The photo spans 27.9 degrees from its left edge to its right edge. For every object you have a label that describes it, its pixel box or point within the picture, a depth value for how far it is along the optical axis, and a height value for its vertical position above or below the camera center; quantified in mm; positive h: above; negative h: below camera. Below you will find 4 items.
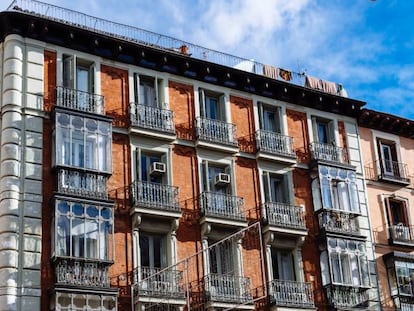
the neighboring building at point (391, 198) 32938 +8642
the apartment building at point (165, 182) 26281 +8321
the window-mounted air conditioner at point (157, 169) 29125 +8710
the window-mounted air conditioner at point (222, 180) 30391 +8548
